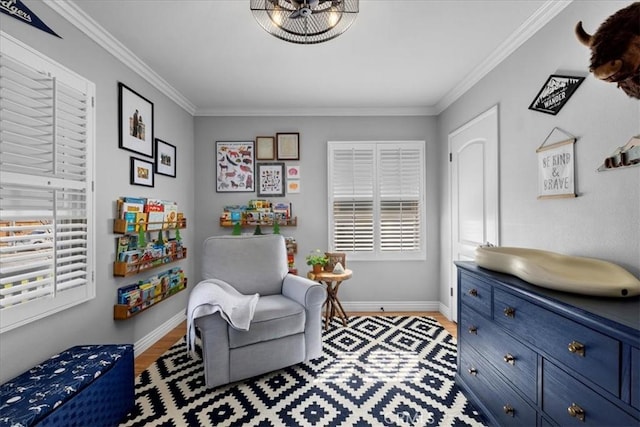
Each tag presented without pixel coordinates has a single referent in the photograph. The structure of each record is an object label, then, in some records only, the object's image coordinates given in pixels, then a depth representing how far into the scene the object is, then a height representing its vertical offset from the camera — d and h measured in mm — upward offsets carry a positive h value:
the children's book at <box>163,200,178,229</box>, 2855 -2
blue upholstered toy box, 1290 -838
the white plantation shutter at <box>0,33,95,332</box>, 1531 +160
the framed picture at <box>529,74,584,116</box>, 1720 +740
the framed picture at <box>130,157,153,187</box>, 2547 +371
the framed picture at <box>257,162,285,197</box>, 3684 +442
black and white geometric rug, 1798 -1230
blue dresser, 993 -600
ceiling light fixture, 1521 +1031
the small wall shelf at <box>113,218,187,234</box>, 2281 -94
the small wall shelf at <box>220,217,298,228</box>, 3545 -111
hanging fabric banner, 1725 +279
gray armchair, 2057 -754
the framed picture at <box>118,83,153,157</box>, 2393 +796
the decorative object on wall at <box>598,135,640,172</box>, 1356 +270
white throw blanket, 2012 -649
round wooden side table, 3039 -824
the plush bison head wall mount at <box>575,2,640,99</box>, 1027 +595
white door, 2508 +253
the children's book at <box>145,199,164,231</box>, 2604 -2
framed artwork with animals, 3691 +580
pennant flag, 1532 +1087
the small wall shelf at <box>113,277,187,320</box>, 2287 -769
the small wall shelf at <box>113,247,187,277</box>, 2287 -431
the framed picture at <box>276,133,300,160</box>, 3674 +836
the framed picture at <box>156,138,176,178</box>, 2935 +572
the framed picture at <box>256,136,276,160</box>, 3672 +811
